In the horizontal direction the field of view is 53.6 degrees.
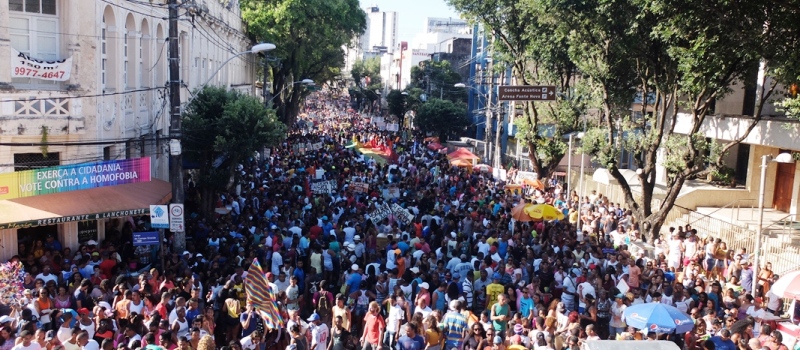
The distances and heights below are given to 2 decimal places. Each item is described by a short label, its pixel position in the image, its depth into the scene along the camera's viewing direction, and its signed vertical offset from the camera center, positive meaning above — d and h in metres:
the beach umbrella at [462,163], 33.47 -3.19
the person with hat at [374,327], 11.31 -3.47
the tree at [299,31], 41.94 +2.78
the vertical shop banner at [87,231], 16.83 -3.36
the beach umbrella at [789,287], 12.12 -2.88
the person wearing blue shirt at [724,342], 10.62 -3.28
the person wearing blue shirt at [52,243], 15.71 -3.42
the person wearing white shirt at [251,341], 10.20 -3.37
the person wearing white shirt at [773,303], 14.24 -3.67
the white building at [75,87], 15.55 -0.30
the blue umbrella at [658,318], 10.79 -3.09
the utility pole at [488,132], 40.00 -2.33
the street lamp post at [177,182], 16.50 -2.19
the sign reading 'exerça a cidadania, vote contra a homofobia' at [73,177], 14.45 -2.00
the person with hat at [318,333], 10.94 -3.47
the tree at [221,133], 20.27 -1.41
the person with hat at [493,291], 13.11 -3.34
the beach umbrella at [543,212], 19.42 -2.99
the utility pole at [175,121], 15.84 -0.91
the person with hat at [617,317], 12.31 -3.48
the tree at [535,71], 30.12 +0.79
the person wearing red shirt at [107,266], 14.07 -3.40
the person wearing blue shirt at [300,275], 14.27 -3.48
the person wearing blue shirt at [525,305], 12.41 -3.37
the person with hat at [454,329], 11.24 -3.42
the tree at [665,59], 16.30 +0.88
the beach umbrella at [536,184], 28.07 -3.31
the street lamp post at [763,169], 15.68 -1.44
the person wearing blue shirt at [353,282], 13.61 -3.40
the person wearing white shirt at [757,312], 12.64 -3.42
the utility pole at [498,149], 37.66 -2.88
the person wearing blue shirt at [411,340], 10.62 -3.41
